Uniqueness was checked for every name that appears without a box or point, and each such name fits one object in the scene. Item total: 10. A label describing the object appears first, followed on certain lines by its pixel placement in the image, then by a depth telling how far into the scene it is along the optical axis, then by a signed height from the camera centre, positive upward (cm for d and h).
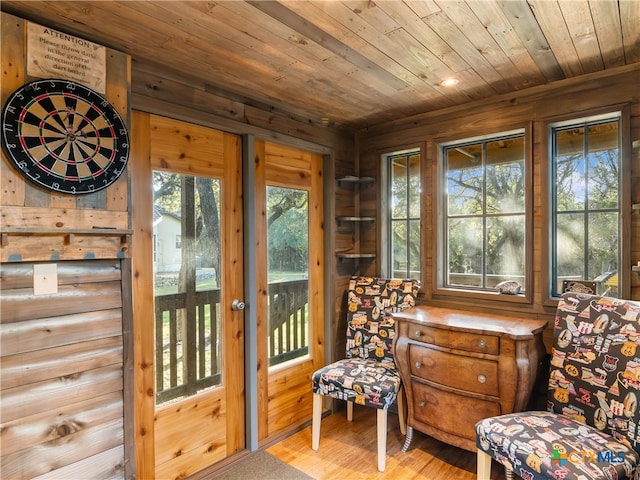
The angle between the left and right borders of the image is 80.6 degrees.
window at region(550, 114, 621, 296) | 226 +21
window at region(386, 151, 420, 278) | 308 +19
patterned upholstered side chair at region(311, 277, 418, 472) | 238 -91
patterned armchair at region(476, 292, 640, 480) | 158 -87
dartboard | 151 +45
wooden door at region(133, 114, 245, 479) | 208 -32
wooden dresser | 206 -77
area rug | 225 -142
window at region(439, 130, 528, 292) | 259 +17
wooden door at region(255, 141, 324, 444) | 264 -34
